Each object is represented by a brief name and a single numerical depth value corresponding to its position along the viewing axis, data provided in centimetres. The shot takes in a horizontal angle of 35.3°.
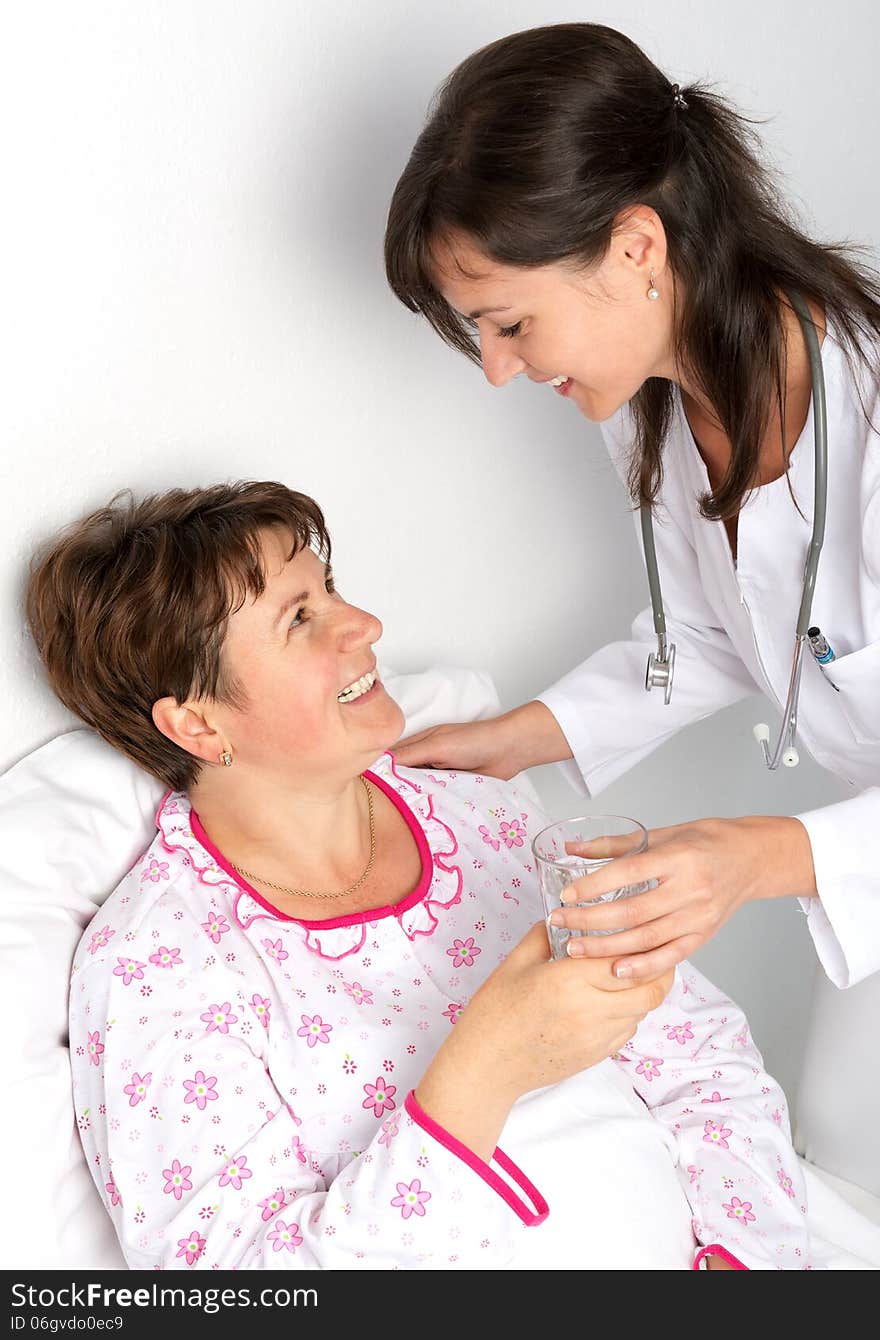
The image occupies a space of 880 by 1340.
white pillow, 136
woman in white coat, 136
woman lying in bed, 125
